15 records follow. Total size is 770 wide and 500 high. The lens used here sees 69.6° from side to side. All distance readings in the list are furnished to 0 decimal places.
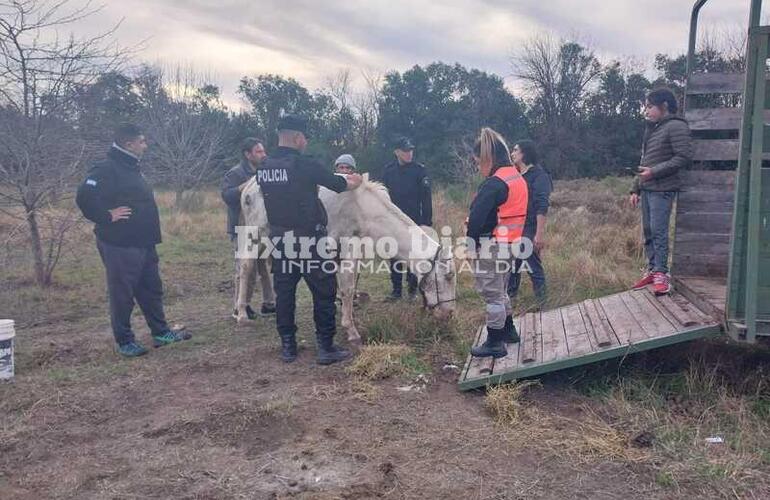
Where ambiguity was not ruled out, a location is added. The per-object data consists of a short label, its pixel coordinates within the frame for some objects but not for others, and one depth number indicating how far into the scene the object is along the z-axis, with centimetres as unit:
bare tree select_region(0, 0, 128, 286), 757
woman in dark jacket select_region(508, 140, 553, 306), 630
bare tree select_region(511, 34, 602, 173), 2920
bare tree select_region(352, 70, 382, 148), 2992
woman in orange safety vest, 446
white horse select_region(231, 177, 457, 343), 588
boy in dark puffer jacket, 484
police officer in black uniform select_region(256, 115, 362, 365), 507
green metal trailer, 359
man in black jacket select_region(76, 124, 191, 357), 525
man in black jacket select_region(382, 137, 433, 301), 726
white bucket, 475
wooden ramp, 416
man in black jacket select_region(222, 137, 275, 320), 685
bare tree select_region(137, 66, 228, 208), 1994
